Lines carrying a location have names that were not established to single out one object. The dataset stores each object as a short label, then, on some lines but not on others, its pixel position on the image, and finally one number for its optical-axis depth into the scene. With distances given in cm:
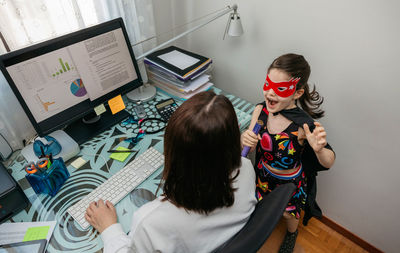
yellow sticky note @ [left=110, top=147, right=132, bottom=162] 109
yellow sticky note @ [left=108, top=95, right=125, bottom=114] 122
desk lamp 119
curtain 98
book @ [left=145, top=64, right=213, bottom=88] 135
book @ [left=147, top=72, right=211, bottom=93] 135
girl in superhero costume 97
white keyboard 89
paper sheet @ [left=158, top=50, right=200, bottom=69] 137
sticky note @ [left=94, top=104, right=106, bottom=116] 117
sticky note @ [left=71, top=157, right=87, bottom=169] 107
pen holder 91
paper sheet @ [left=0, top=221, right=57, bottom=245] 82
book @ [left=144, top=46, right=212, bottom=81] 131
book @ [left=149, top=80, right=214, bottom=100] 139
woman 56
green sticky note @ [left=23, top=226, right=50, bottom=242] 82
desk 83
